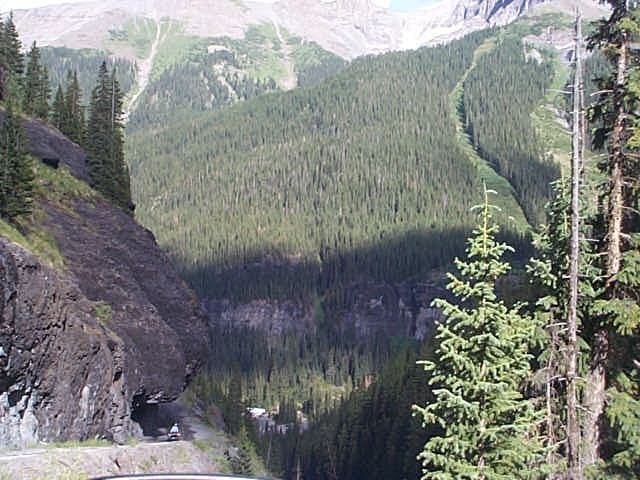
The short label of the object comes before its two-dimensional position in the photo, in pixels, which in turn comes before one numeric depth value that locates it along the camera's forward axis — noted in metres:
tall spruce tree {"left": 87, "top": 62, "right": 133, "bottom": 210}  62.00
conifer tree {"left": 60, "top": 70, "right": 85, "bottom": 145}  74.88
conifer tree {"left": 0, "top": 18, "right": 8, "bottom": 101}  61.10
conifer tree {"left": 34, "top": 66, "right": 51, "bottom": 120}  75.00
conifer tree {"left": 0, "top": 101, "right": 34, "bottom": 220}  39.56
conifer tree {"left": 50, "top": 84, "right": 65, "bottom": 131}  76.06
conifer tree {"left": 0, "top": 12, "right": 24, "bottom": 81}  78.38
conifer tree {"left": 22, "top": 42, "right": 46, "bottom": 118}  71.88
